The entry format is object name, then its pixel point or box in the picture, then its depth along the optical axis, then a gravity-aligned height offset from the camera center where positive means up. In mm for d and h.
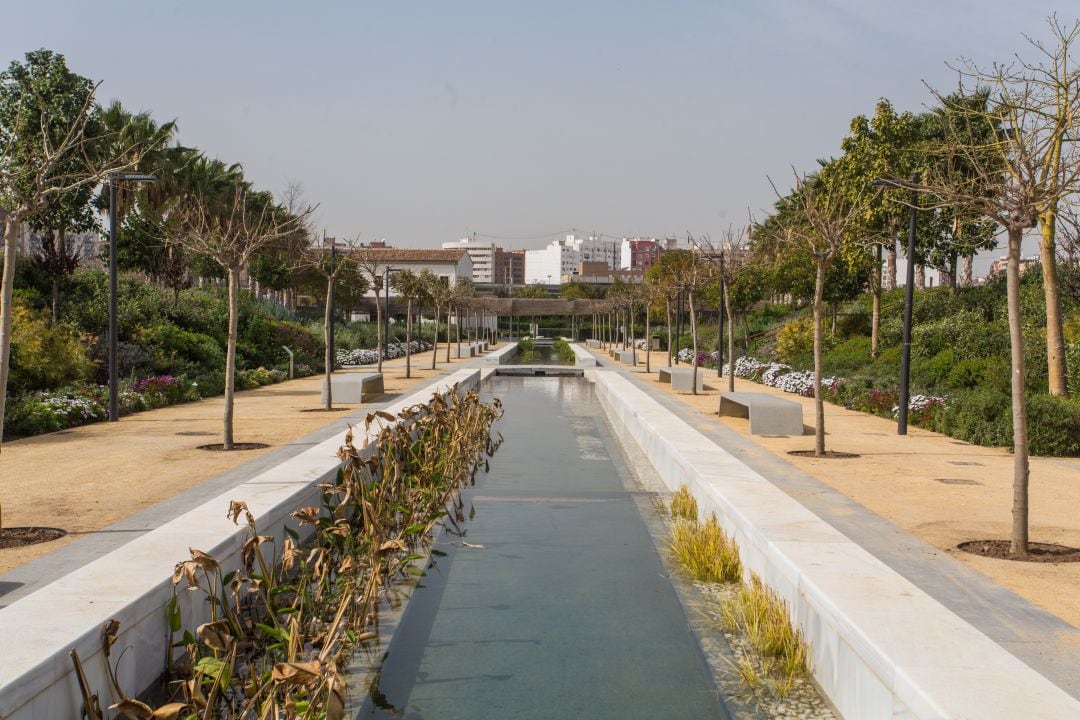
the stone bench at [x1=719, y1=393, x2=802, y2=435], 14000 -1156
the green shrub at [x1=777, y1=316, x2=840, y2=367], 29086 -130
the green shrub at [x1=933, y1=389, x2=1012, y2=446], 13266 -1146
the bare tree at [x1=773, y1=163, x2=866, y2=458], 11875 +1145
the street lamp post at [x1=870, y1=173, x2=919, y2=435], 14318 -178
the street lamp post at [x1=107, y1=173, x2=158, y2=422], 14766 +2
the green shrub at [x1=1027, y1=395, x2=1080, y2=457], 12312 -1156
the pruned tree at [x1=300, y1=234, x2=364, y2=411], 17516 +900
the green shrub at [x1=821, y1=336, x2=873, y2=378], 23344 -513
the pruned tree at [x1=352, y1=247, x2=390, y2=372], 27047 +1689
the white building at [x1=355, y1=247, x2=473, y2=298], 94562 +7541
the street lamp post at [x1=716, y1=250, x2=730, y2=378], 28322 -585
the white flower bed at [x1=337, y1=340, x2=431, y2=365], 35062 -763
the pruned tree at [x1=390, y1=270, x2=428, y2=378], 33281 +1882
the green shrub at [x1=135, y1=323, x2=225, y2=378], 21375 -350
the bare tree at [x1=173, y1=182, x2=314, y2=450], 11883 +1004
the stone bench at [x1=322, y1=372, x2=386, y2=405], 18422 -991
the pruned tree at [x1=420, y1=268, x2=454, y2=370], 35031 +1901
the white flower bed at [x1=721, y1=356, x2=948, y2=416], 16141 -1028
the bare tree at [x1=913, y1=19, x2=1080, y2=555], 6699 +956
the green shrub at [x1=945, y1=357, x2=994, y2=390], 17531 -670
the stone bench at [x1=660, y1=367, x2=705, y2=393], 22609 -1020
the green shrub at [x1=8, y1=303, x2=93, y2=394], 15734 -377
